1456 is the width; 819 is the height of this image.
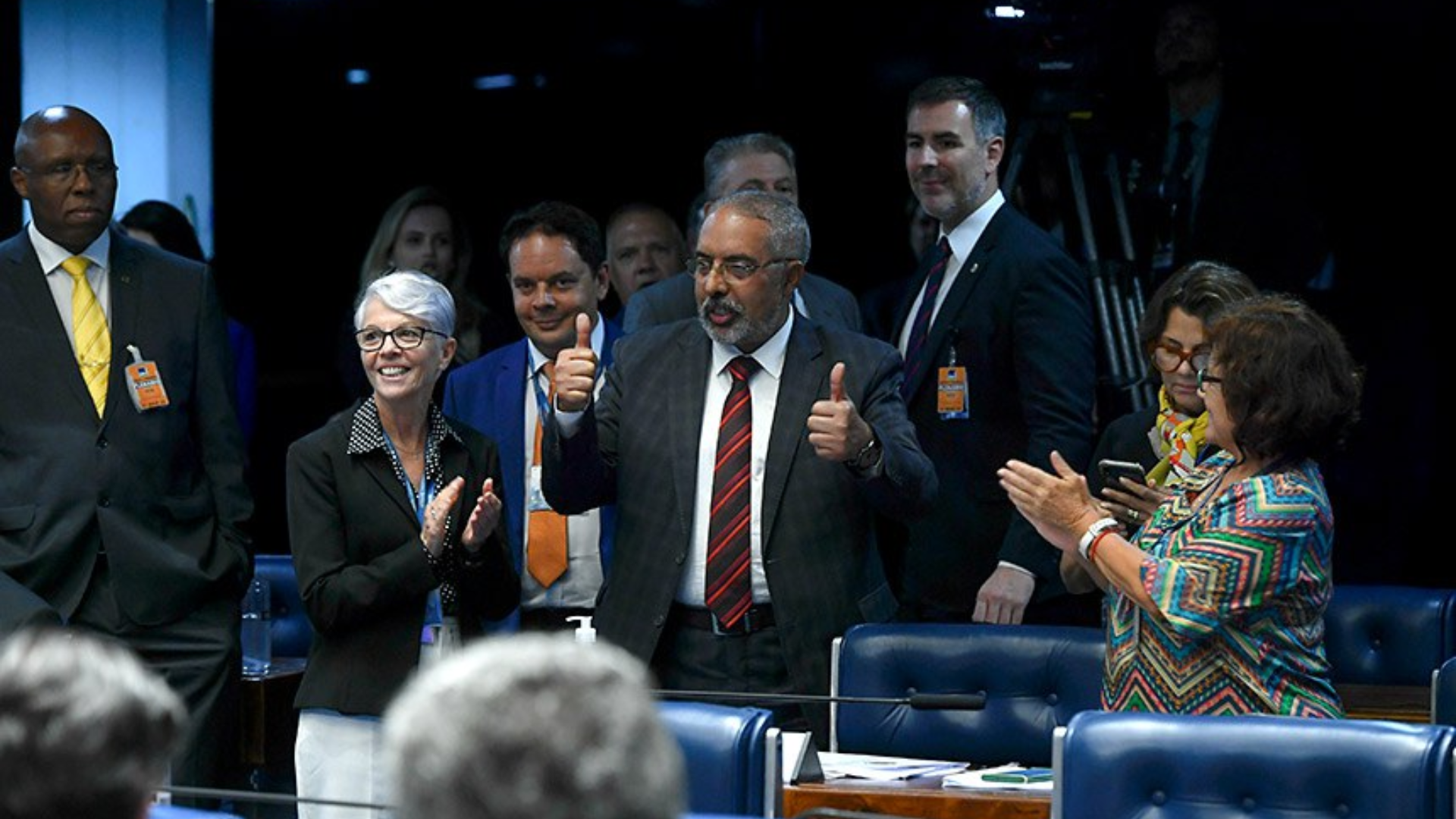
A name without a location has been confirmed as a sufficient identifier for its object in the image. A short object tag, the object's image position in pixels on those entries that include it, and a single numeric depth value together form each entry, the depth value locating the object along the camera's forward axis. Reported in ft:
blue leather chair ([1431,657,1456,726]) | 26.89
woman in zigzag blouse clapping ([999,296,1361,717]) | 23.04
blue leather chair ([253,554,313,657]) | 38.27
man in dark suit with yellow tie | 31.07
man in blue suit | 32.65
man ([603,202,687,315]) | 42.14
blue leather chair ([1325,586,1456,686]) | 32.50
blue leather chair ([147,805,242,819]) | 18.19
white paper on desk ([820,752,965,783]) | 25.49
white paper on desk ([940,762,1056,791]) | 24.93
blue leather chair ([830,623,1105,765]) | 28.04
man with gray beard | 28.94
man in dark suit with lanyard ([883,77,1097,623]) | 33.55
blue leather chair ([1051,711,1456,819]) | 21.13
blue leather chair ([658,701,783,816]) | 22.67
